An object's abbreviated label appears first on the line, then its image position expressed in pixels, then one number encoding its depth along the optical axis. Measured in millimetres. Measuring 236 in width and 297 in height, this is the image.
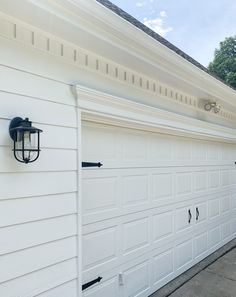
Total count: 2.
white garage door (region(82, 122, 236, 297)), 2680
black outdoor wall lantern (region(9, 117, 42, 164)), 1808
